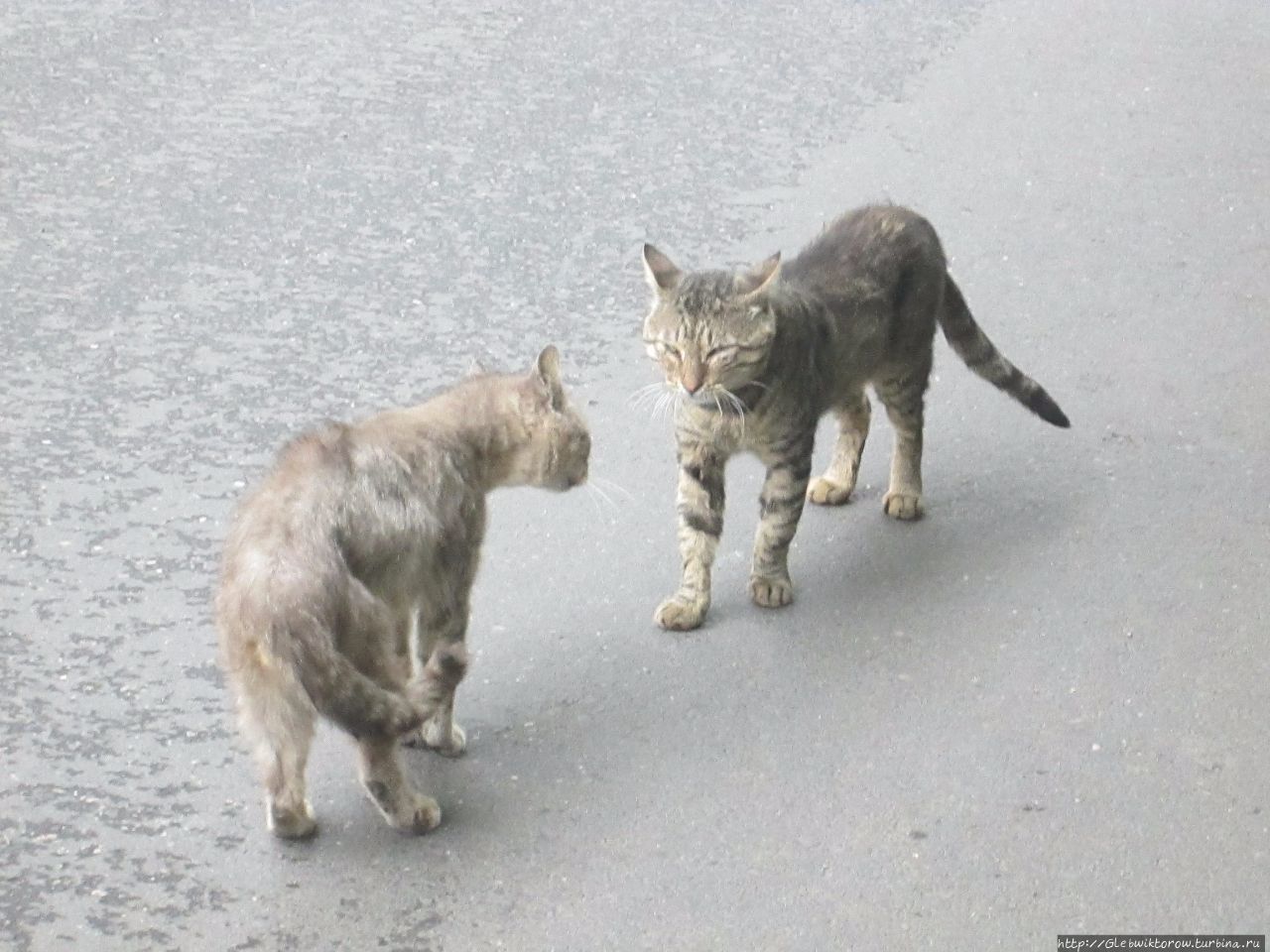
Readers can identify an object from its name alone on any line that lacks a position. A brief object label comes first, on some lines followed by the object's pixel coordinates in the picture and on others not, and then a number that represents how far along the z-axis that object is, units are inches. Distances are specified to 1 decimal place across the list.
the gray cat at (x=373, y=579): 136.9
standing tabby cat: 181.2
